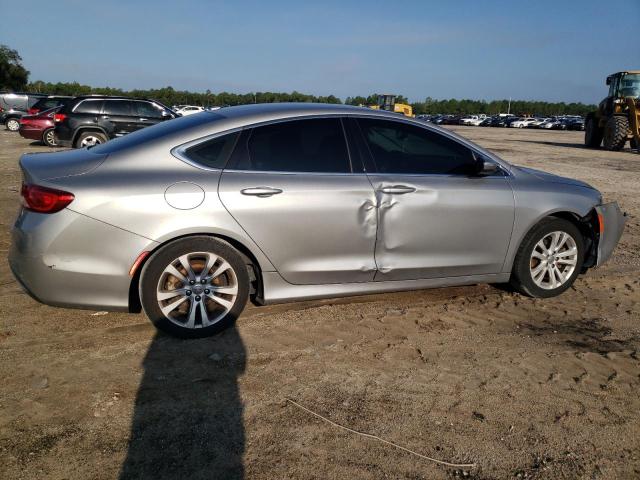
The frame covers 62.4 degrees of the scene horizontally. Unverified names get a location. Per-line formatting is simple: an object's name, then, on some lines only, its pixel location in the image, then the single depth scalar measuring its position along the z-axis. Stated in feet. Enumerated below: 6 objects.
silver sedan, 11.14
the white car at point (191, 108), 133.60
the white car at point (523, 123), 211.20
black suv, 46.39
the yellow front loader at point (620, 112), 66.64
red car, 59.21
